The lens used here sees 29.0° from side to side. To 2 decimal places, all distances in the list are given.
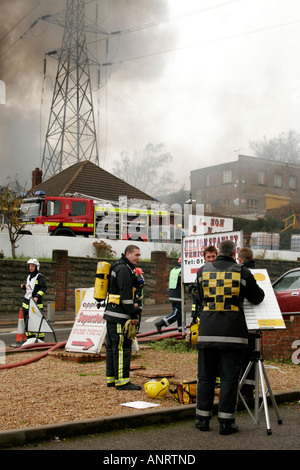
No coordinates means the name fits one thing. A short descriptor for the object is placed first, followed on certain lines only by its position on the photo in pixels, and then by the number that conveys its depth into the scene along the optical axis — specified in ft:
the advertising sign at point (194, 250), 34.27
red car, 34.09
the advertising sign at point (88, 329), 30.22
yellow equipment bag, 21.01
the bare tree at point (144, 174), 200.53
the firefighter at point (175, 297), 39.14
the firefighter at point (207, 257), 27.35
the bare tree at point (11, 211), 71.82
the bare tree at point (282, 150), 202.49
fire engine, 89.40
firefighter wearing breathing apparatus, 23.29
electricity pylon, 131.34
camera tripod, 18.66
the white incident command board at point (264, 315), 18.89
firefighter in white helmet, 39.68
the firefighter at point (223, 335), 18.01
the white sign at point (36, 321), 37.73
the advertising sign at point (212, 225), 39.92
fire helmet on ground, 21.53
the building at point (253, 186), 185.78
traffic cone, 39.83
